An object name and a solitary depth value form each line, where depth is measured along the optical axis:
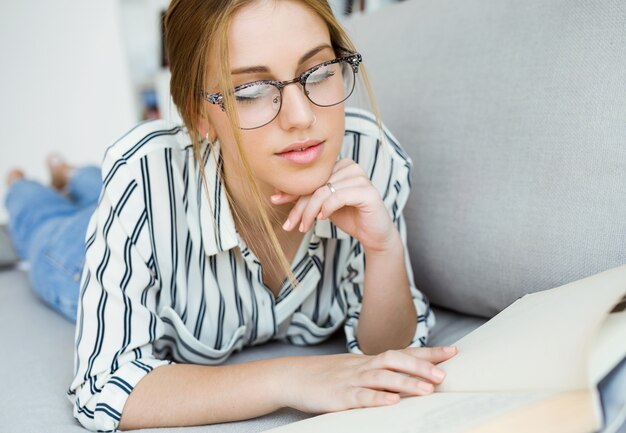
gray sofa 0.81
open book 0.46
